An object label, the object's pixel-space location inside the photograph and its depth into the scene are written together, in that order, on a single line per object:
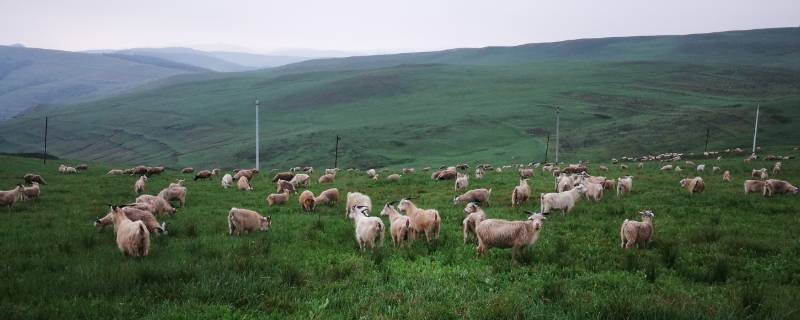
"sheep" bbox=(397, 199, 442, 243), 13.08
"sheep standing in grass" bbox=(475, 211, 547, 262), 11.00
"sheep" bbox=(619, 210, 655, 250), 11.76
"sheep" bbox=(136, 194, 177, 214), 16.96
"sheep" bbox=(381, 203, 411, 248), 12.47
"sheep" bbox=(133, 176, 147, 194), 23.61
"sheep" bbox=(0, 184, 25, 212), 17.47
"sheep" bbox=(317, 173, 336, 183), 29.58
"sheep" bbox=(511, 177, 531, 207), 18.88
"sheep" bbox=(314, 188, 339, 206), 20.38
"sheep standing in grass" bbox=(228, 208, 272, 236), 14.02
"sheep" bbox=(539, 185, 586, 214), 16.83
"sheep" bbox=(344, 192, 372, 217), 17.83
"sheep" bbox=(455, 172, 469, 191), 24.45
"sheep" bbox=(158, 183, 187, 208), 19.72
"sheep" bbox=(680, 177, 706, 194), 20.61
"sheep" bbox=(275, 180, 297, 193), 23.73
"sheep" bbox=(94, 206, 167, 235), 13.57
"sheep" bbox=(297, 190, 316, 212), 18.59
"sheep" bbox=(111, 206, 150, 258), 10.44
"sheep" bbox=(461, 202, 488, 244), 12.82
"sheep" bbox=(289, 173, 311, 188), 27.80
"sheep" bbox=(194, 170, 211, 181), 32.34
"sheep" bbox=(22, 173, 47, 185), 27.22
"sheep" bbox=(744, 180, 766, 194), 20.27
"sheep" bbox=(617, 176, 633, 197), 21.44
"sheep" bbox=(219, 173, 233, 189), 26.95
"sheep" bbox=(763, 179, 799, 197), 19.34
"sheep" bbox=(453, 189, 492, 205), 19.58
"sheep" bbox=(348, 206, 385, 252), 12.12
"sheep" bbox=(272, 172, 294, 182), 31.39
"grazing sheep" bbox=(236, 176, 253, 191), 25.86
